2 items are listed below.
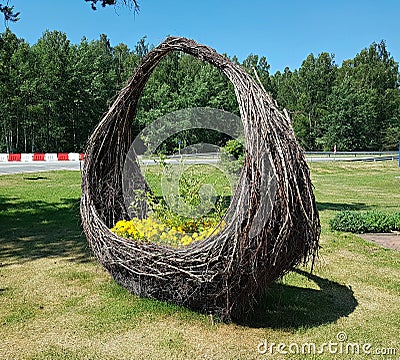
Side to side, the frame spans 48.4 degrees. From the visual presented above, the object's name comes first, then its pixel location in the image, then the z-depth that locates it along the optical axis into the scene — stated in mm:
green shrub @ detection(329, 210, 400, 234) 9258
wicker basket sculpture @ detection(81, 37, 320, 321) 3920
